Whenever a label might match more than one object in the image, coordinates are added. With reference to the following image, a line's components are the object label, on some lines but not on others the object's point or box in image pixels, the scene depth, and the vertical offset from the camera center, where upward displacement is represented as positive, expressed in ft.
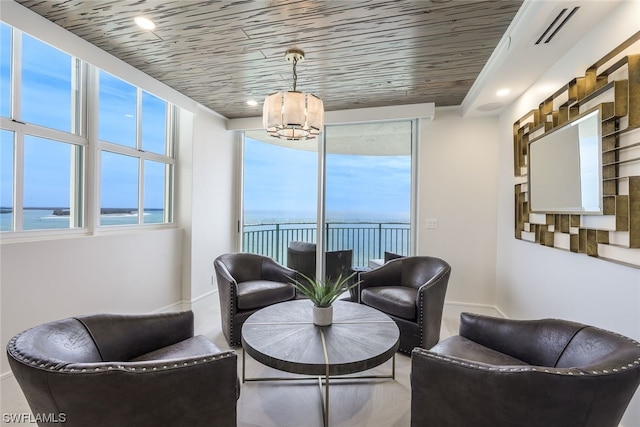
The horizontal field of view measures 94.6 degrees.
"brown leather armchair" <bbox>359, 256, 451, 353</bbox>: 8.32 -2.53
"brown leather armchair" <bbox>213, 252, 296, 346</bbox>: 8.91 -2.46
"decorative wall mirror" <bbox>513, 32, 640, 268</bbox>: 5.01 +1.08
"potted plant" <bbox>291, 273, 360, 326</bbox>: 6.76 -2.04
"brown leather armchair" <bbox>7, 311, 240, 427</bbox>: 3.36 -2.11
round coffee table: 5.17 -2.58
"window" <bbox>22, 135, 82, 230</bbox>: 7.48 +0.74
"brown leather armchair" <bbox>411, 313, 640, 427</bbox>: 3.45 -2.20
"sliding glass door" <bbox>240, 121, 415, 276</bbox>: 13.28 +1.00
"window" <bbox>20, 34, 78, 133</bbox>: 7.39 +3.35
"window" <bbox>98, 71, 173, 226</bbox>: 9.56 +2.04
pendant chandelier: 7.16 +2.48
